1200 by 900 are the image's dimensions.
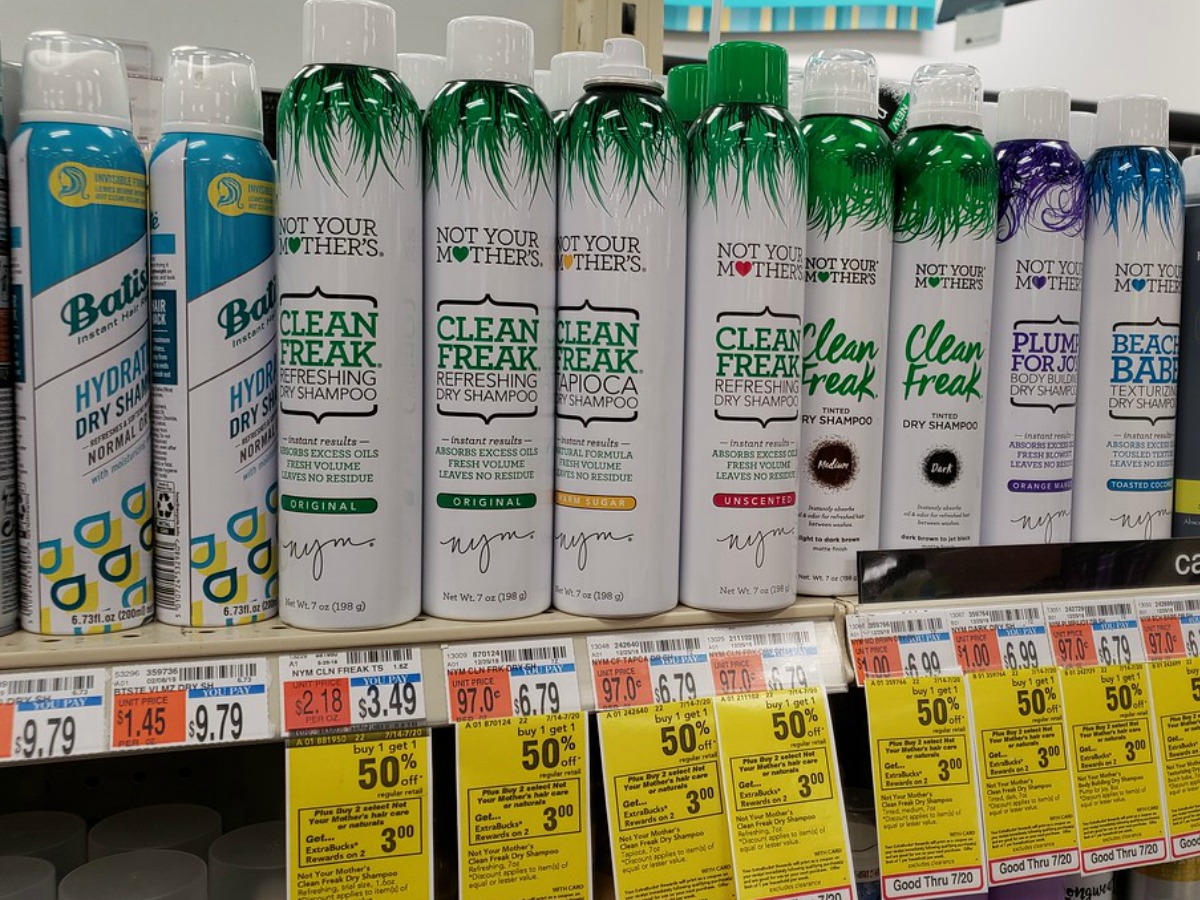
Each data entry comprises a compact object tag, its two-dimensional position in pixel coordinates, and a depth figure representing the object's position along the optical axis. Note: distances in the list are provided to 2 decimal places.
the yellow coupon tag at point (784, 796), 0.77
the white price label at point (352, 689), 0.70
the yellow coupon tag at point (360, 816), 0.69
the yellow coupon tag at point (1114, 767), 0.87
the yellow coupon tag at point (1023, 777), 0.84
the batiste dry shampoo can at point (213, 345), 0.69
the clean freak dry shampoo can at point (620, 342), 0.73
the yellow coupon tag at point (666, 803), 0.75
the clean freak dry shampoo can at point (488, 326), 0.71
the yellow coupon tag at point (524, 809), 0.73
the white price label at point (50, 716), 0.64
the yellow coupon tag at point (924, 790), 0.82
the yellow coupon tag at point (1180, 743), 0.90
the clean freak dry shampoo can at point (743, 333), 0.75
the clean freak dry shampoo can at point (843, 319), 0.80
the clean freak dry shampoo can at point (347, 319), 0.68
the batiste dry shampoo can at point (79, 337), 0.67
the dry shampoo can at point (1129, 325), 0.89
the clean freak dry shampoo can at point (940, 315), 0.83
